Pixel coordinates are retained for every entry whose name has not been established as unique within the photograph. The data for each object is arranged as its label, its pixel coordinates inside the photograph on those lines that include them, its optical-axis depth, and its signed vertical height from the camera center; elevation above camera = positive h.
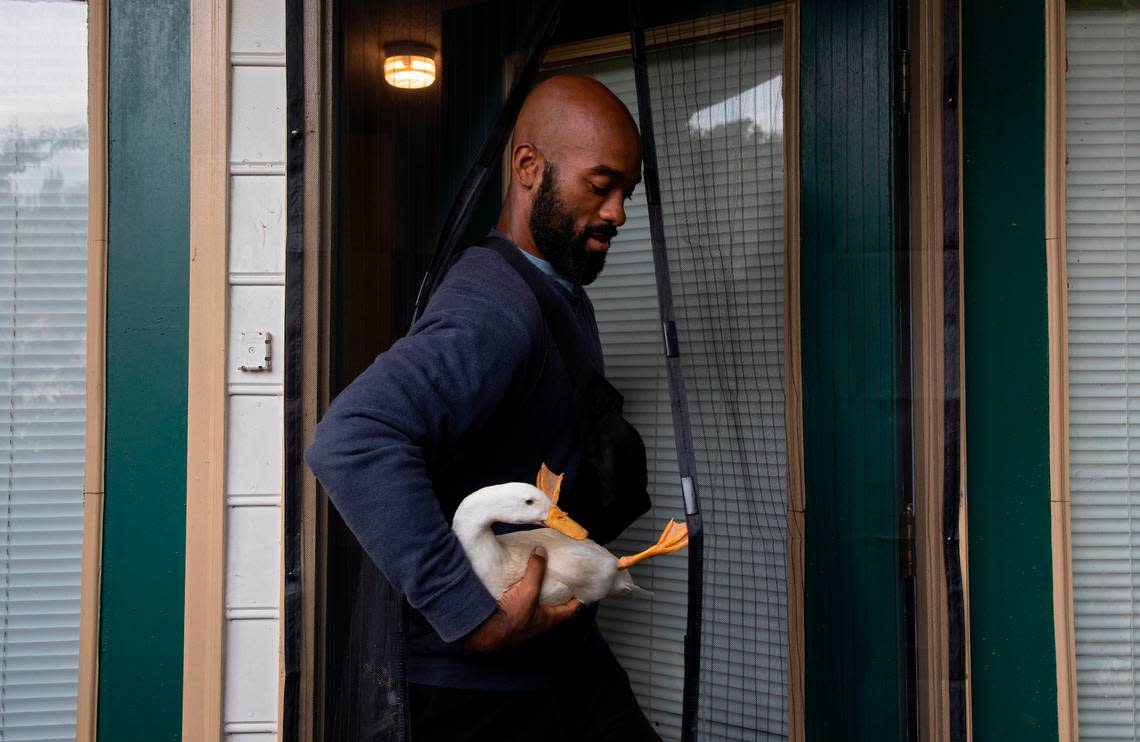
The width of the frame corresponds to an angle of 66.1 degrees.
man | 1.12 -0.07
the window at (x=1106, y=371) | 1.85 +0.03
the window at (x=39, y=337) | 1.96 +0.11
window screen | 1.41 +0.01
